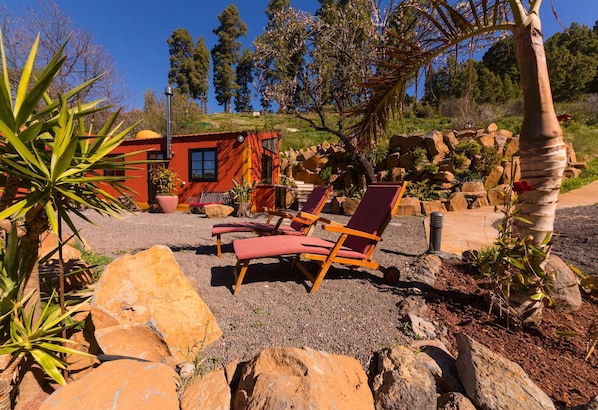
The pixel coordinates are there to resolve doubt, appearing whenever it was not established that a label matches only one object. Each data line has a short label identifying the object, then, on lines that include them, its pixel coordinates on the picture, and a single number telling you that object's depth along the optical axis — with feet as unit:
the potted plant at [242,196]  27.96
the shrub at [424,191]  30.83
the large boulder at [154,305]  5.37
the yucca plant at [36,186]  3.67
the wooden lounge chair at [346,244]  8.95
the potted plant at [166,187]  31.83
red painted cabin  32.94
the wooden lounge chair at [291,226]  13.03
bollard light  13.14
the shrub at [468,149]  35.01
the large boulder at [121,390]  3.88
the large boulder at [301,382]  3.83
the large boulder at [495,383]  4.08
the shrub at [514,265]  6.44
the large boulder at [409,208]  27.63
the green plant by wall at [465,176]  33.55
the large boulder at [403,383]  4.14
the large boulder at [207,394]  4.27
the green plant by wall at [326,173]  43.68
